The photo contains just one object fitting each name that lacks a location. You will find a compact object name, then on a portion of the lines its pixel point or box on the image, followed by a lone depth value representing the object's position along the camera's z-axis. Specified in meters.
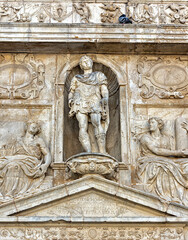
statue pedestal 11.73
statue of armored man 12.43
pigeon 13.41
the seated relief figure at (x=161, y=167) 11.98
